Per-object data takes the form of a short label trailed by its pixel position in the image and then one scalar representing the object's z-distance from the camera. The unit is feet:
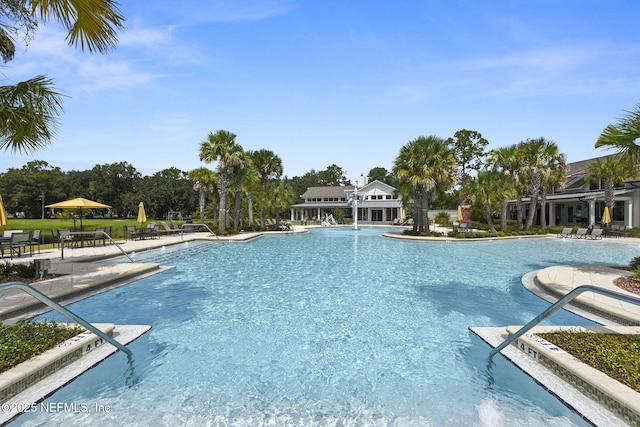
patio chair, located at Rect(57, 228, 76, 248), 50.75
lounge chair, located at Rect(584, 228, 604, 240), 72.75
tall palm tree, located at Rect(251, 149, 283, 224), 107.65
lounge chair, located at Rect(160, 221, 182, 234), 77.51
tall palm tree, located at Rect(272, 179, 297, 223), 114.21
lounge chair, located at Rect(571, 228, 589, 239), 76.59
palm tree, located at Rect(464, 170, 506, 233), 88.28
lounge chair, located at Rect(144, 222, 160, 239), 67.48
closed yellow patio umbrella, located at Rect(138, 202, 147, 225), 68.19
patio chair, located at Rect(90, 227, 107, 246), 54.96
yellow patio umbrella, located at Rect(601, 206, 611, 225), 77.66
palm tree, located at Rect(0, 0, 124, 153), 19.03
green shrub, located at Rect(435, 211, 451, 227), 127.65
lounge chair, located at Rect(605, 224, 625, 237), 77.51
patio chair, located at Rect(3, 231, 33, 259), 41.75
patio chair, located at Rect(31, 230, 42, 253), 46.21
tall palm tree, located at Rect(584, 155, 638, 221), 81.35
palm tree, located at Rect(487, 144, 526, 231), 93.11
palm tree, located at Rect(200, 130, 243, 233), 87.40
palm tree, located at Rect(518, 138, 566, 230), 92.84
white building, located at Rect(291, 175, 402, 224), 159.94
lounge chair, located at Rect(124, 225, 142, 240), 64.36
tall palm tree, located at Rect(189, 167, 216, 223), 107.34
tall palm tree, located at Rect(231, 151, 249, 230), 90.59
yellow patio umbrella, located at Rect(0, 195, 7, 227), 30.35
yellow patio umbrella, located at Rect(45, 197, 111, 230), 52.49
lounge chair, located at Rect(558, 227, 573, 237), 81.31
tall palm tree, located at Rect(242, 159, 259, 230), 93.71
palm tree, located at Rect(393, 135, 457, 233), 80.38
